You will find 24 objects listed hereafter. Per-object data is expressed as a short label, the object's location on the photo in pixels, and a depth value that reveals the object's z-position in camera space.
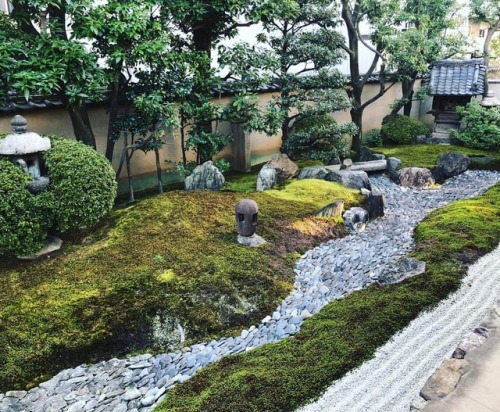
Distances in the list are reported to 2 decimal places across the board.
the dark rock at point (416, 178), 10.70
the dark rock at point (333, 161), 11.43
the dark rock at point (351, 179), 9.60
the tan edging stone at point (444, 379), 3.62
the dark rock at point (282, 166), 9.84
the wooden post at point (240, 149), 11.43
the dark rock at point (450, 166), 11.07
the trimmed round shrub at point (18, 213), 5.58
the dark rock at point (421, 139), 14.59
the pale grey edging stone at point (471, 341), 4.11
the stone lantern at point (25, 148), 5.83
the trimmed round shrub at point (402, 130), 14.48
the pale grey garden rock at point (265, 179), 9.34
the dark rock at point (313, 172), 9.91
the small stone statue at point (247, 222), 6.45
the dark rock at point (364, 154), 12.25
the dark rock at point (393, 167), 11.19
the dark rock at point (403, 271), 5.75
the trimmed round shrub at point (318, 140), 10.84
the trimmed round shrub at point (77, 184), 5.95
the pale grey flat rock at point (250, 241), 6.67
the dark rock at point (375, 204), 8.59
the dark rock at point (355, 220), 7.89
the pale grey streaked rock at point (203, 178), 8.73
